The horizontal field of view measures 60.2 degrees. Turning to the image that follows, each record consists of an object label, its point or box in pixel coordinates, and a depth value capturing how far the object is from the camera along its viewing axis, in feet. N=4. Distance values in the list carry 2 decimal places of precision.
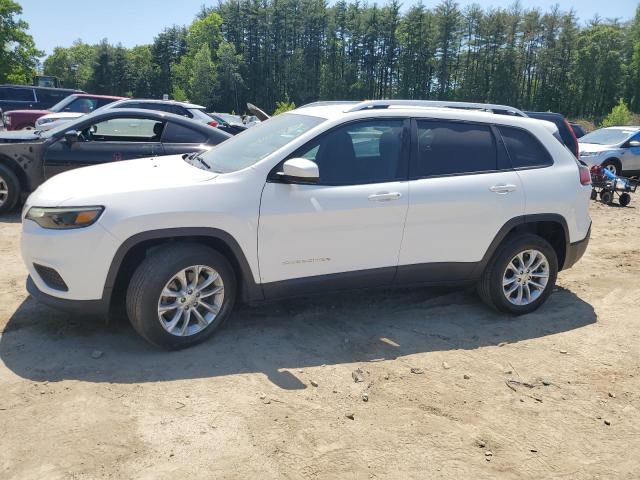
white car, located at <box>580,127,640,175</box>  47.11
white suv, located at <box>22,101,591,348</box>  12.11
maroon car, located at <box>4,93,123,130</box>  51.67
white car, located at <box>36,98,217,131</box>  43.57
